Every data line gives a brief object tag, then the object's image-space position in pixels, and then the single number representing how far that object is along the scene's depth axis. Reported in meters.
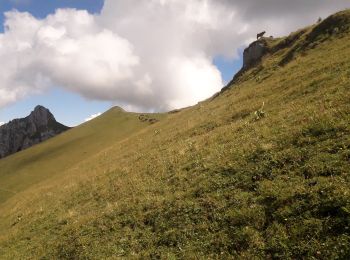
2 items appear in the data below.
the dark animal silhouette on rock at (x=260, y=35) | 66.27
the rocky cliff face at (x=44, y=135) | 195.62
